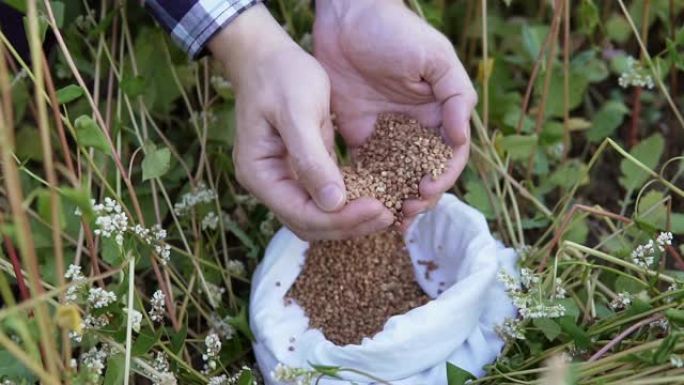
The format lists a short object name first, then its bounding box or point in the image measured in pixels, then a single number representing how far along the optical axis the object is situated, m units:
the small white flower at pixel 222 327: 1.04
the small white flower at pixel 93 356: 0.89
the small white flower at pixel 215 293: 1.06
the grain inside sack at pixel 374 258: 0.98
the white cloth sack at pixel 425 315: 0.93
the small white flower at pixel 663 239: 0.92
